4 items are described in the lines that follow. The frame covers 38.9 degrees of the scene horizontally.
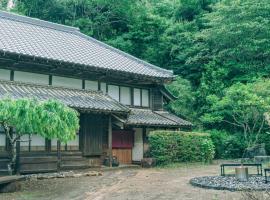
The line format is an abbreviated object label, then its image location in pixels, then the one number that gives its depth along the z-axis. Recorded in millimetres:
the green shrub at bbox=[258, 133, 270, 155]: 26141
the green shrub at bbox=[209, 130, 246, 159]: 26297
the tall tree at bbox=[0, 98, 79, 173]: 10742
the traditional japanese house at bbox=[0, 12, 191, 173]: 16922
